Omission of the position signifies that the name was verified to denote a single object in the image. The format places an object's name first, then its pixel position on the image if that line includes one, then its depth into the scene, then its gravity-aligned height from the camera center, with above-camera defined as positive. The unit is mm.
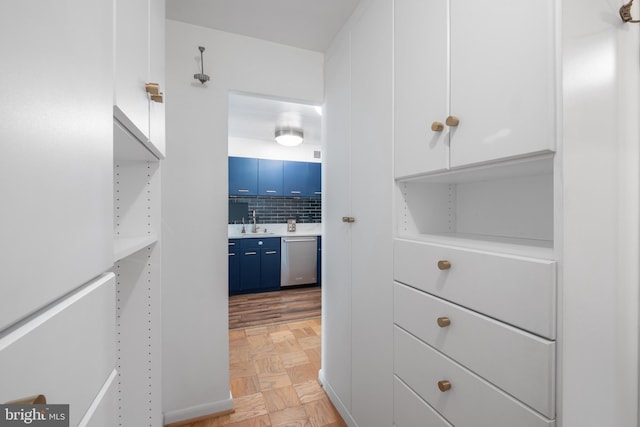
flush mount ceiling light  4191 +1188
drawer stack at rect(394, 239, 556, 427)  691 -391
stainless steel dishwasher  4559 -813
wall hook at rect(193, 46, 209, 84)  1715 +859
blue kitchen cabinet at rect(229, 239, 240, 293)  4219 -816
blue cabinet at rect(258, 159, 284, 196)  4605 +601
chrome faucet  4832 -237
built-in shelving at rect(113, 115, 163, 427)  1152 -353
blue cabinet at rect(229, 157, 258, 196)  4422 +596
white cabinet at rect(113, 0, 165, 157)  644 +415
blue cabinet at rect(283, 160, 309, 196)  4781 +605
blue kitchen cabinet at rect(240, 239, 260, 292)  4309 -830
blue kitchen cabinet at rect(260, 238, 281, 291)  4441 -852
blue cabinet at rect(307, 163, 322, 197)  4926 +625
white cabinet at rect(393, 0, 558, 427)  701 +7
